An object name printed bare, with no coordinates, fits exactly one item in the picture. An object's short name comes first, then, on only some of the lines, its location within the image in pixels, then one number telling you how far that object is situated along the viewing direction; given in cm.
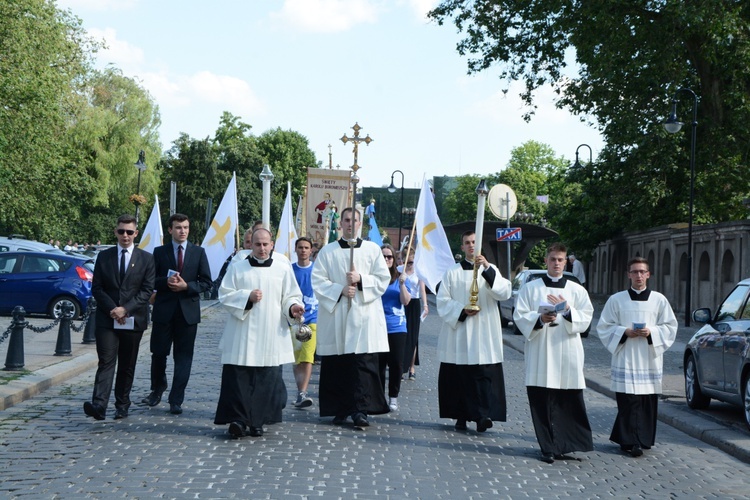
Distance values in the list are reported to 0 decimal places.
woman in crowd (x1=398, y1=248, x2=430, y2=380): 1376
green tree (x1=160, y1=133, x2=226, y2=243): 7638
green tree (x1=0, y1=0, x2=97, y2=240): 3550
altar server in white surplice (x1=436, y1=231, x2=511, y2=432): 972
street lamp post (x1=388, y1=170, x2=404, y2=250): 5894
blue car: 2228
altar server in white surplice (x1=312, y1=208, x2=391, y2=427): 984
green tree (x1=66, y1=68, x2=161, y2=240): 5547
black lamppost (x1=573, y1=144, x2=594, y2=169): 3888
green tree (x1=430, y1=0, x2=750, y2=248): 2855
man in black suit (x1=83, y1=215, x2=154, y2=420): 964
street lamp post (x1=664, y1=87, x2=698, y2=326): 2741
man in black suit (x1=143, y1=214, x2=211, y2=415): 1027
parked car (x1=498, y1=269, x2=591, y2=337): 2259
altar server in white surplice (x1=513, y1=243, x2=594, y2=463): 862
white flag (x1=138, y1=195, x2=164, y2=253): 1762
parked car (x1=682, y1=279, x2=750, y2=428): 1047
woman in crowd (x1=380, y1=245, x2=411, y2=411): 1136
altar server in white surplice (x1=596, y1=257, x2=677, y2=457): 904
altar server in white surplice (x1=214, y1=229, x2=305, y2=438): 898
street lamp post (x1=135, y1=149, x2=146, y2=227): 3581
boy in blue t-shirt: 1128
